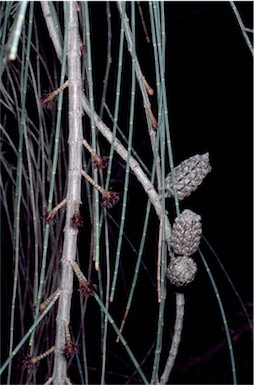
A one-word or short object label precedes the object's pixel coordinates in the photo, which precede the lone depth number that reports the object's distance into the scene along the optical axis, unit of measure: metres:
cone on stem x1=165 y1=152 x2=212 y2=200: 0.53
